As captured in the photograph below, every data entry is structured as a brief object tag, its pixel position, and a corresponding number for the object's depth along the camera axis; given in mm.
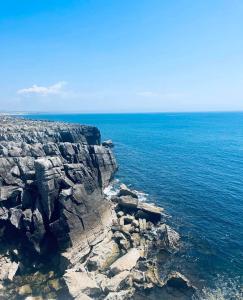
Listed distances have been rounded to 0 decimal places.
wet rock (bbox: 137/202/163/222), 57656
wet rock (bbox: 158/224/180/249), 50453
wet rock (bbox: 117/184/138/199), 65900
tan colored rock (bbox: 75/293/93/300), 36341
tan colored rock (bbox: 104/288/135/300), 37156
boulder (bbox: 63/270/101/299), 37719
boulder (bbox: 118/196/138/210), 59750
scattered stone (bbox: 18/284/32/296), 38788
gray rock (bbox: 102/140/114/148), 143000
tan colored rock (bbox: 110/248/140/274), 41844
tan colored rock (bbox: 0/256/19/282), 41594
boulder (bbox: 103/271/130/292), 38591
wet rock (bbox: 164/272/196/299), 39250
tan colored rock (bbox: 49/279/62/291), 39594
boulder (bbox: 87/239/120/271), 43422
